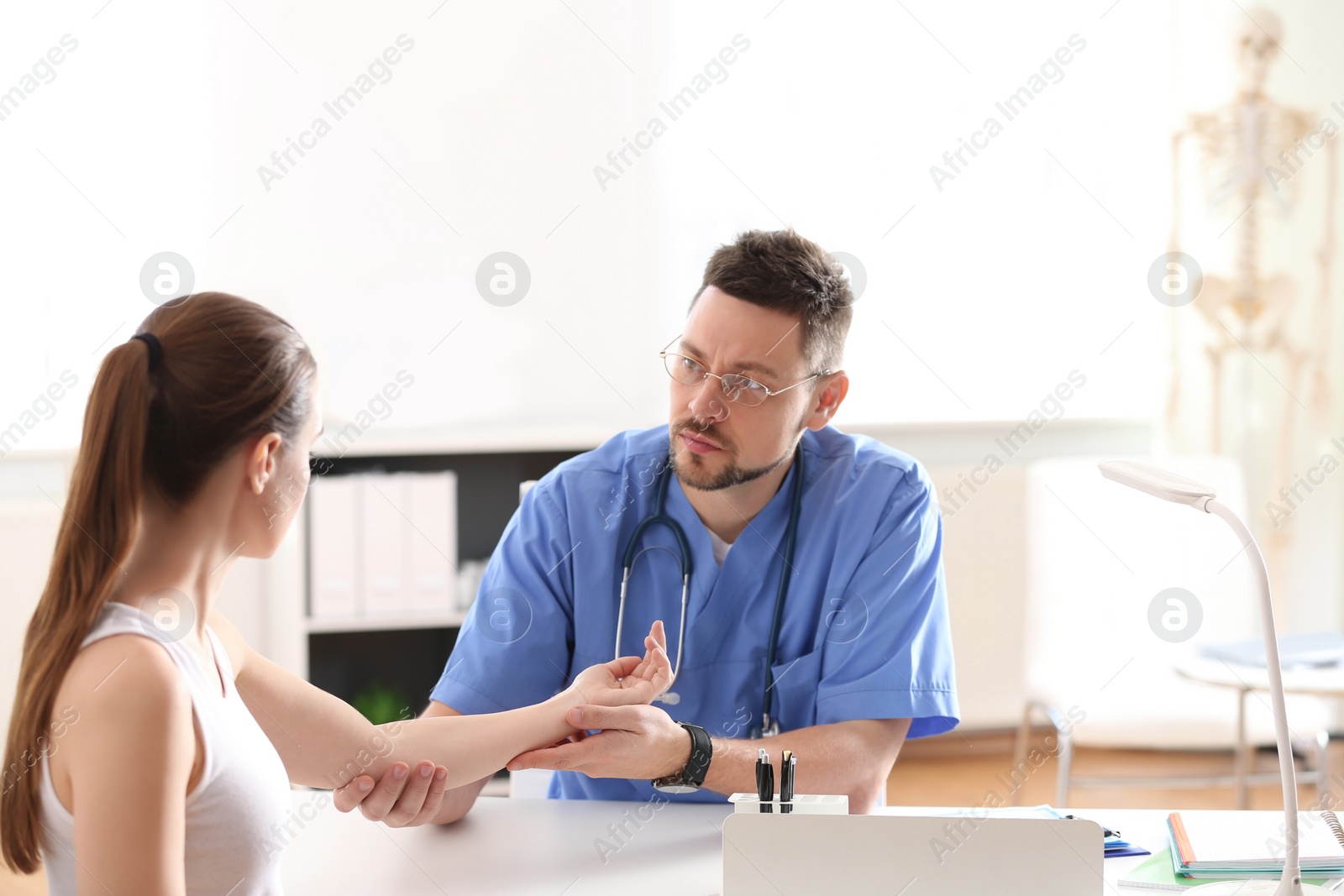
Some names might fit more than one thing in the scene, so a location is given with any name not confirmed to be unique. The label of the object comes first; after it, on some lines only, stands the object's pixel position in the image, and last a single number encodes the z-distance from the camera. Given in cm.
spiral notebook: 324
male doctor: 358
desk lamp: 316
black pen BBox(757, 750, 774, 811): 319
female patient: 296
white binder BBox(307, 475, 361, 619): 457
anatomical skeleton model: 519
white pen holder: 319
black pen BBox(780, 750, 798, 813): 319
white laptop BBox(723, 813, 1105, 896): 313
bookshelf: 481
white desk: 324
